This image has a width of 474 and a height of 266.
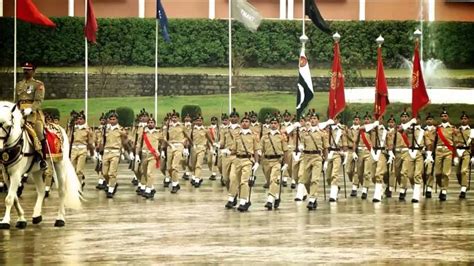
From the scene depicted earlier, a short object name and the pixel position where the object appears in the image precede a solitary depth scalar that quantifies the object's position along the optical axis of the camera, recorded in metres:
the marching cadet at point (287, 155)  34.69
